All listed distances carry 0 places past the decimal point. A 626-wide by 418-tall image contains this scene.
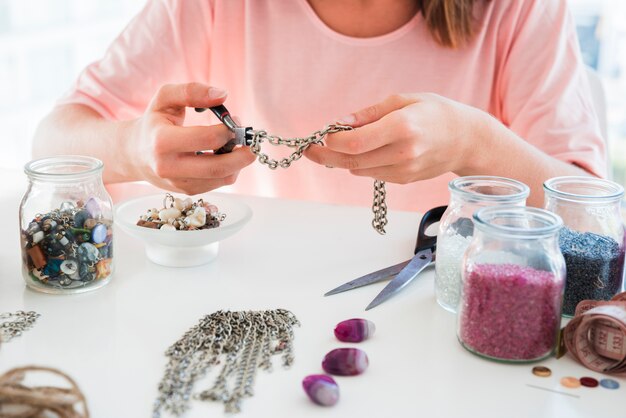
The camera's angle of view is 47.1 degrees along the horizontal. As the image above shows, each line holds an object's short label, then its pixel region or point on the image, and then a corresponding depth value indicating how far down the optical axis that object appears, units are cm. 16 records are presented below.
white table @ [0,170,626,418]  65
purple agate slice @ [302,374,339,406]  64
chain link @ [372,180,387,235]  96
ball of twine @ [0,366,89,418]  58
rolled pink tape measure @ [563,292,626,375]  69
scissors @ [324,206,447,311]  87
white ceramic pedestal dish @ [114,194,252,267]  92
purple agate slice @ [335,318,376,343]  75
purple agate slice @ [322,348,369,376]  69
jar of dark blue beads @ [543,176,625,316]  80
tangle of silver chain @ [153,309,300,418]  65
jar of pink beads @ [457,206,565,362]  70
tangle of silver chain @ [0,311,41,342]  76
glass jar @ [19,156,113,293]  84
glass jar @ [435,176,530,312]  81
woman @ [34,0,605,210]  128
